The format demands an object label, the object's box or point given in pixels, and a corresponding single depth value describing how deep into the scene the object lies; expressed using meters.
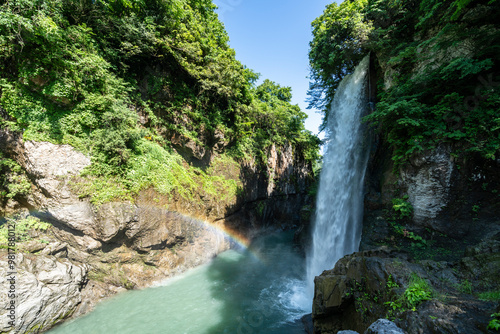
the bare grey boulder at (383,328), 2.50
